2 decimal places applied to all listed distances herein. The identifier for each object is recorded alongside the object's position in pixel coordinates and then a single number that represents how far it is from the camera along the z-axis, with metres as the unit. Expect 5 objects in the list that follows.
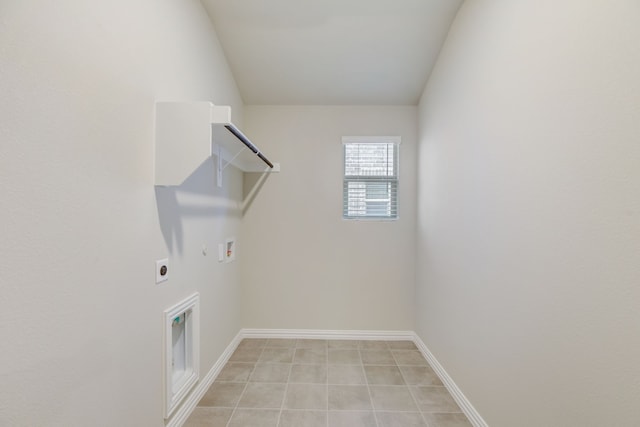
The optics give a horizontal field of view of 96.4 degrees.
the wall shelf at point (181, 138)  1.49
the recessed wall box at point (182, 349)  1.62
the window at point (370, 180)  3.20
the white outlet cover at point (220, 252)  2.45
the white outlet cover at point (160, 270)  1.53
